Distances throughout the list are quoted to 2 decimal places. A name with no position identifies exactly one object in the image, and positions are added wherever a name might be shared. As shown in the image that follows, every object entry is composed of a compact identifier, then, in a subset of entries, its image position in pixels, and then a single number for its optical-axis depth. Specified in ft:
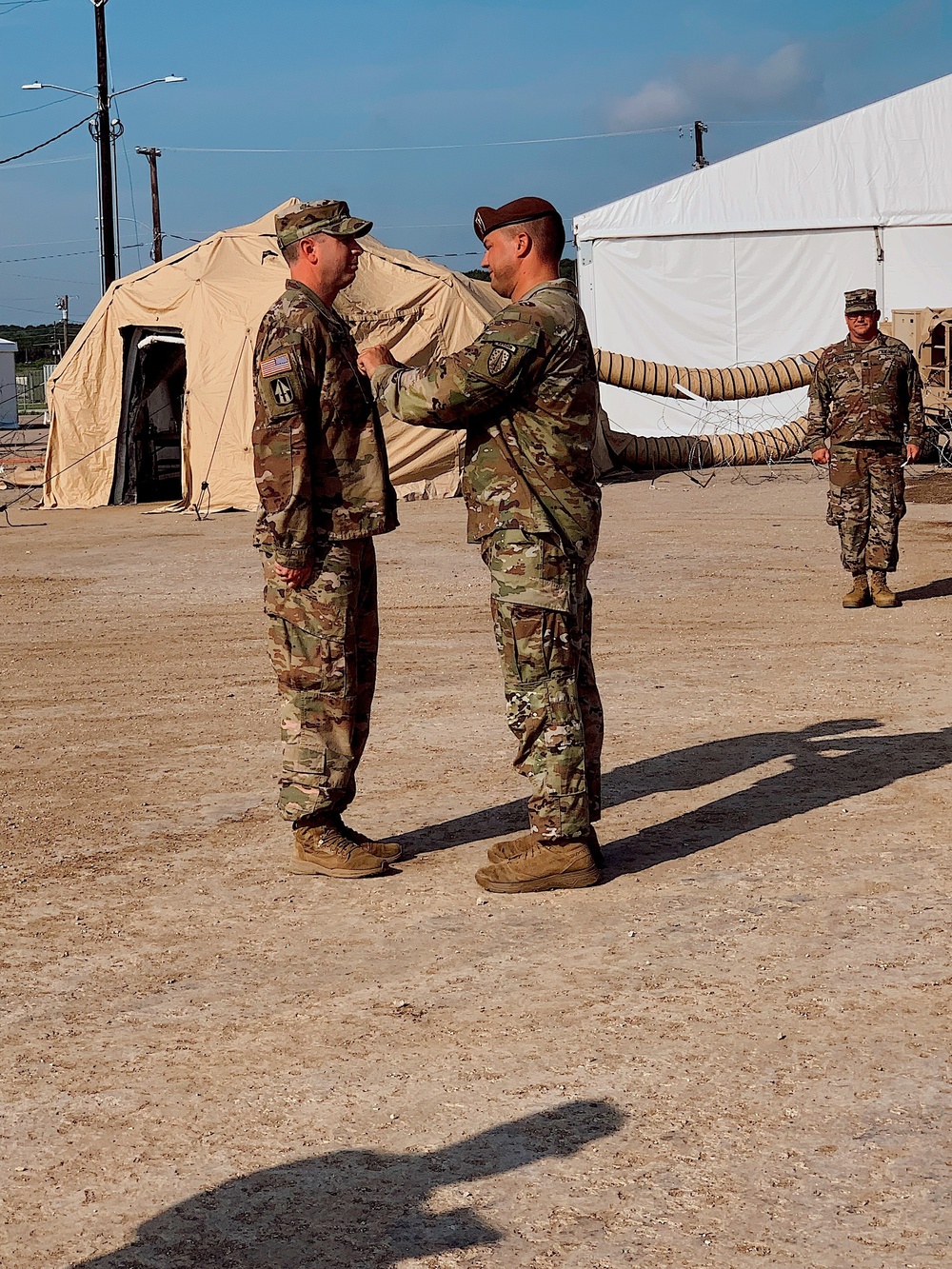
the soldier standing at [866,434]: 32.65
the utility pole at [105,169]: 93.20
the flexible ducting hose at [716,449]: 73.10
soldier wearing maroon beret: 15.03
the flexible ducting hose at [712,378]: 76.79
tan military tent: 60.29
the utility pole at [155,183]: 160.15
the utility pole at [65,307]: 198.80
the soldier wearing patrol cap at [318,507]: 15.62
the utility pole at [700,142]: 172.14
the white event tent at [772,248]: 79.10
